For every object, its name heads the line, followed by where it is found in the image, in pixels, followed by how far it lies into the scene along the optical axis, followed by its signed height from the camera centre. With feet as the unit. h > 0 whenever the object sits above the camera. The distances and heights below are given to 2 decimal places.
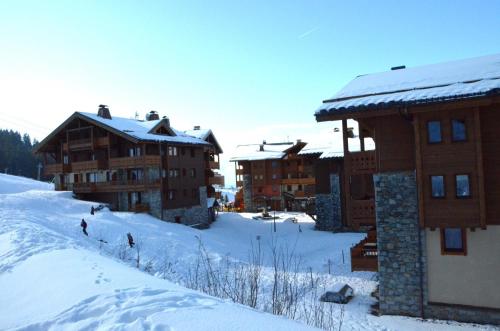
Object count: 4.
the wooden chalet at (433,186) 43.42 -1.98
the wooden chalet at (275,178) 168.66 -1.52
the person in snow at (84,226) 75.82 -8.58
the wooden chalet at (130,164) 108.88 +4.81
